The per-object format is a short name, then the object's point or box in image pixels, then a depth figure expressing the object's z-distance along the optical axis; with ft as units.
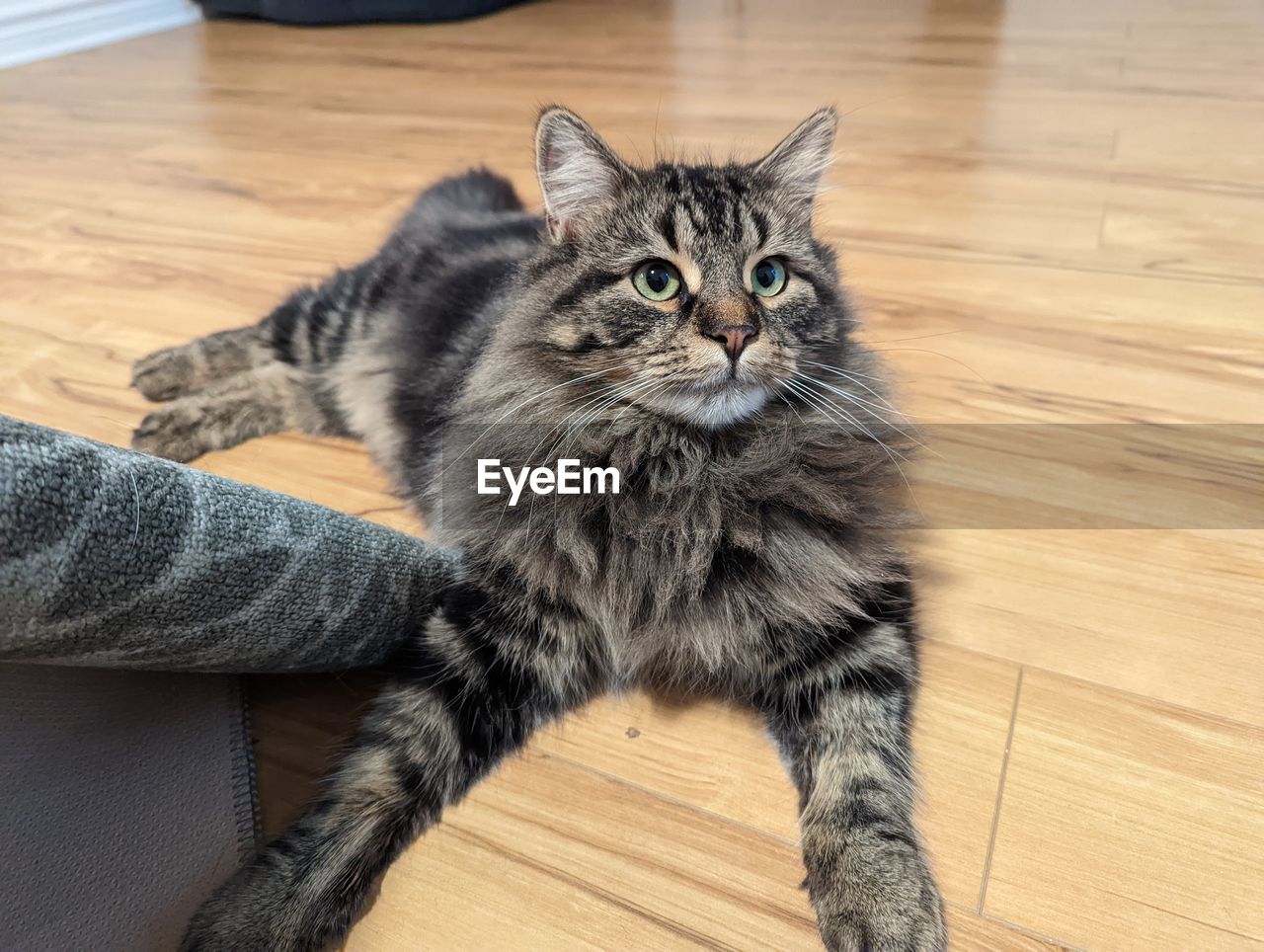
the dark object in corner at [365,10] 3.82
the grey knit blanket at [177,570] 0.71
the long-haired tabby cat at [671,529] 0.94
